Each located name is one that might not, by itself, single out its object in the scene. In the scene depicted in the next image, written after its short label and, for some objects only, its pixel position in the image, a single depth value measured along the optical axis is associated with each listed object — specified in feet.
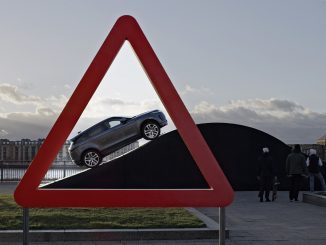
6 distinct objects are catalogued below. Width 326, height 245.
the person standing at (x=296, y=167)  58.80
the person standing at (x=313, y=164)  65.26
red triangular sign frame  18.88
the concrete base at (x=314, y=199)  54.42
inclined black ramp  69.87
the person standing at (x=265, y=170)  58.13
